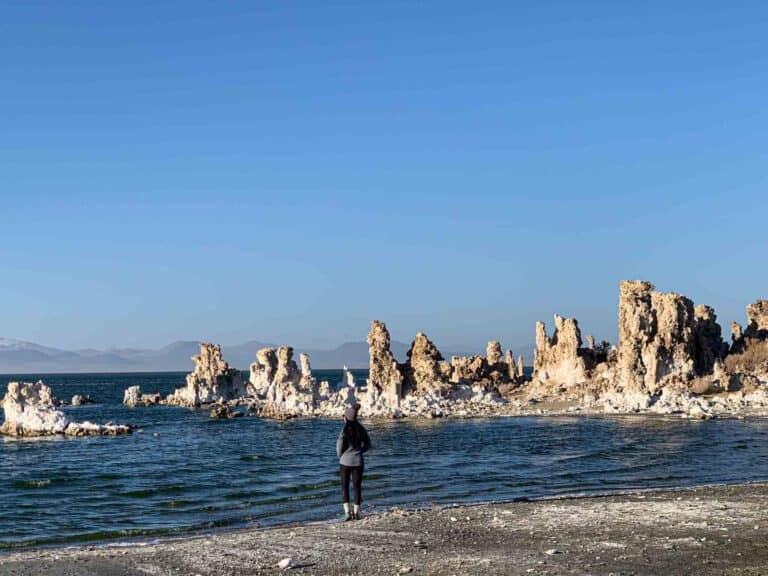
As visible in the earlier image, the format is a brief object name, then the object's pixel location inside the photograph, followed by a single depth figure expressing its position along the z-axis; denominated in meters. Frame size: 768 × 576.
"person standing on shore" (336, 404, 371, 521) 20.91
